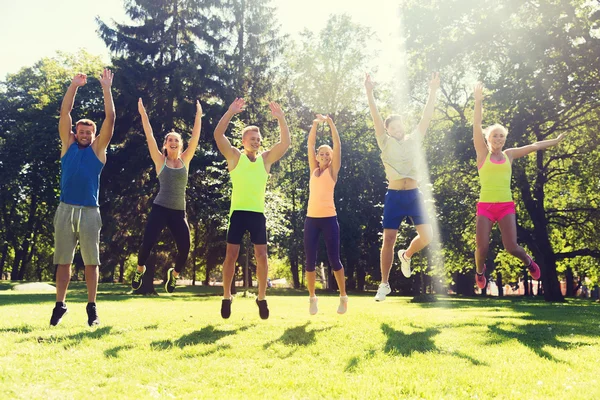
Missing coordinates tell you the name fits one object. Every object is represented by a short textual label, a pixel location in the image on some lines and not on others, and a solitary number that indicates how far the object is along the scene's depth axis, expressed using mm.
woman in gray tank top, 7637
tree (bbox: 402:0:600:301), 16047
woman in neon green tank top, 7711
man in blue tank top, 6785
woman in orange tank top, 7809
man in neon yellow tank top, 7094
